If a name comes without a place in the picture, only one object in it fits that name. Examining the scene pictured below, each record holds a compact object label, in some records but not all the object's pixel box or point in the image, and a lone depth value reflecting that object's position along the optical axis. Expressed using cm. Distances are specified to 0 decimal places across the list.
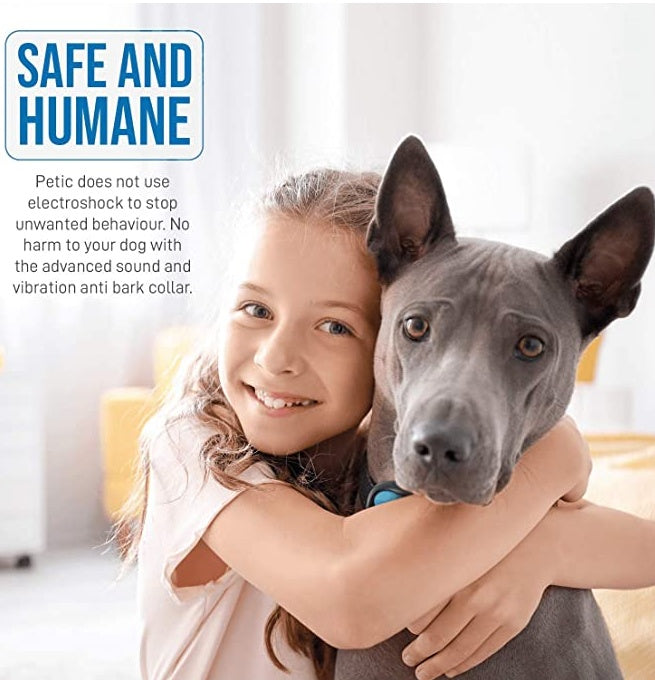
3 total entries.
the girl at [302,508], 101
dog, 90
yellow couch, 438
